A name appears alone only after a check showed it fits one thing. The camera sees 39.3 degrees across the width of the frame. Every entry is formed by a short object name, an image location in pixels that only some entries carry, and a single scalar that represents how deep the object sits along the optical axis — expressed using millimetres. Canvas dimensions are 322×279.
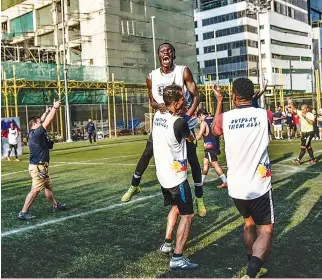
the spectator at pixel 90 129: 31664
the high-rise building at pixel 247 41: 86750
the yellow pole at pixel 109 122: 40303
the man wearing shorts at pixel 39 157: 7992
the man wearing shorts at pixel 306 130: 14130
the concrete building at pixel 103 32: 49844
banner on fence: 22516
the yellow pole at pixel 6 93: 32675
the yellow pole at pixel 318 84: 32966
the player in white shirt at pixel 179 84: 5828
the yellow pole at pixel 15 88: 33294
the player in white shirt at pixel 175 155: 4945
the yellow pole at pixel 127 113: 44494
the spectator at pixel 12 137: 21203
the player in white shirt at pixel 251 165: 4312
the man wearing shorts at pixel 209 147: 10281
